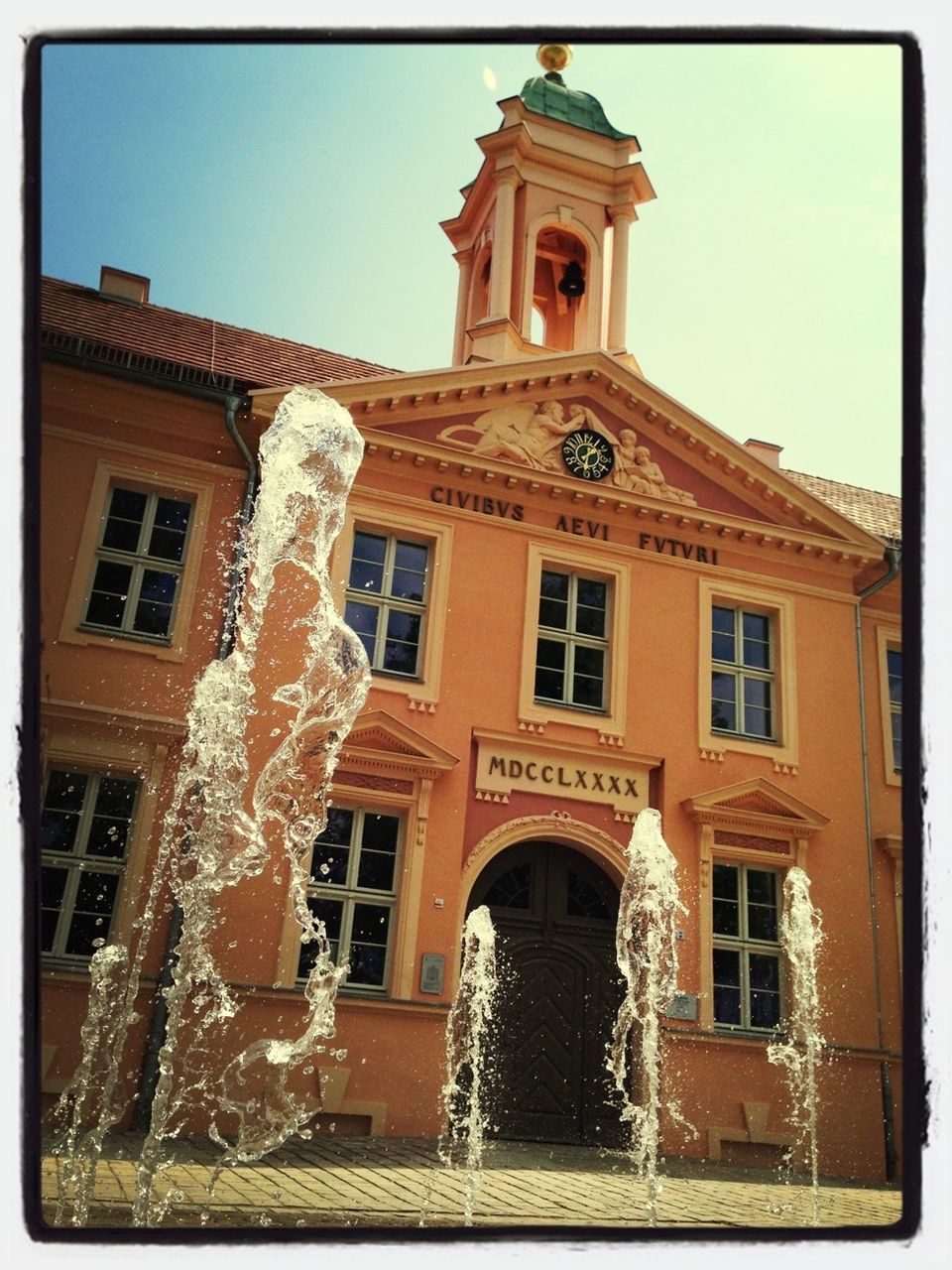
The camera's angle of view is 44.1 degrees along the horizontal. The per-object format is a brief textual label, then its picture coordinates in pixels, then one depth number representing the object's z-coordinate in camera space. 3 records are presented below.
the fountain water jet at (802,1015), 10.35
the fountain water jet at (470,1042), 9.38
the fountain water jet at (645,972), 10.18
